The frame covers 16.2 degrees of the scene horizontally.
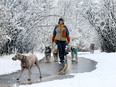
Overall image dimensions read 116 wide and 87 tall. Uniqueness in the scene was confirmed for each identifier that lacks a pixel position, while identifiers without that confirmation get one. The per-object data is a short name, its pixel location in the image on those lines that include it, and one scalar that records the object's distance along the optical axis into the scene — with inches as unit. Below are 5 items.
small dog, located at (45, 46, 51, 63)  895.3
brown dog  552.7
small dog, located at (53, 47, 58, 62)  898.1
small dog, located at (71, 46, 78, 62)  928.3
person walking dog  741.3
